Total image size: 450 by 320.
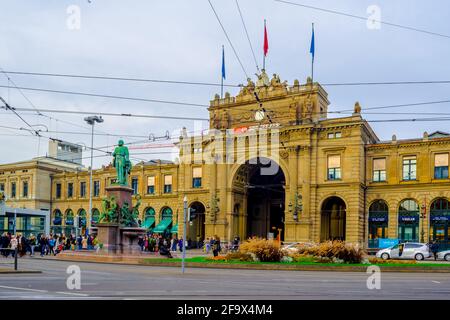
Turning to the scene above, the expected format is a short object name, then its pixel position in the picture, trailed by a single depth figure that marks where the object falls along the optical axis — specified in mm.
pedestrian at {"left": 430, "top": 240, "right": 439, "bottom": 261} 42844
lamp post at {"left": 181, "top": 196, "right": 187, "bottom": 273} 26825
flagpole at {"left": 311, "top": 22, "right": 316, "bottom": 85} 54138
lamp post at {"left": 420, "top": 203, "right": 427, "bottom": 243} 53625
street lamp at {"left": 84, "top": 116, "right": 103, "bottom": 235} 50094
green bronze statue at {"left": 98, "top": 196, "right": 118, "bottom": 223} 35031
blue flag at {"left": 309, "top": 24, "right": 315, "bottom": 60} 52322
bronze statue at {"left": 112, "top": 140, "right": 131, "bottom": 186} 36438
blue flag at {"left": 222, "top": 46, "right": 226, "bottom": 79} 52344
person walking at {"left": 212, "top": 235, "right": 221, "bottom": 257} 37988
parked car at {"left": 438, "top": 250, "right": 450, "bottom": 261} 42094
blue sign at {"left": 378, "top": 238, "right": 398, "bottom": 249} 53812
